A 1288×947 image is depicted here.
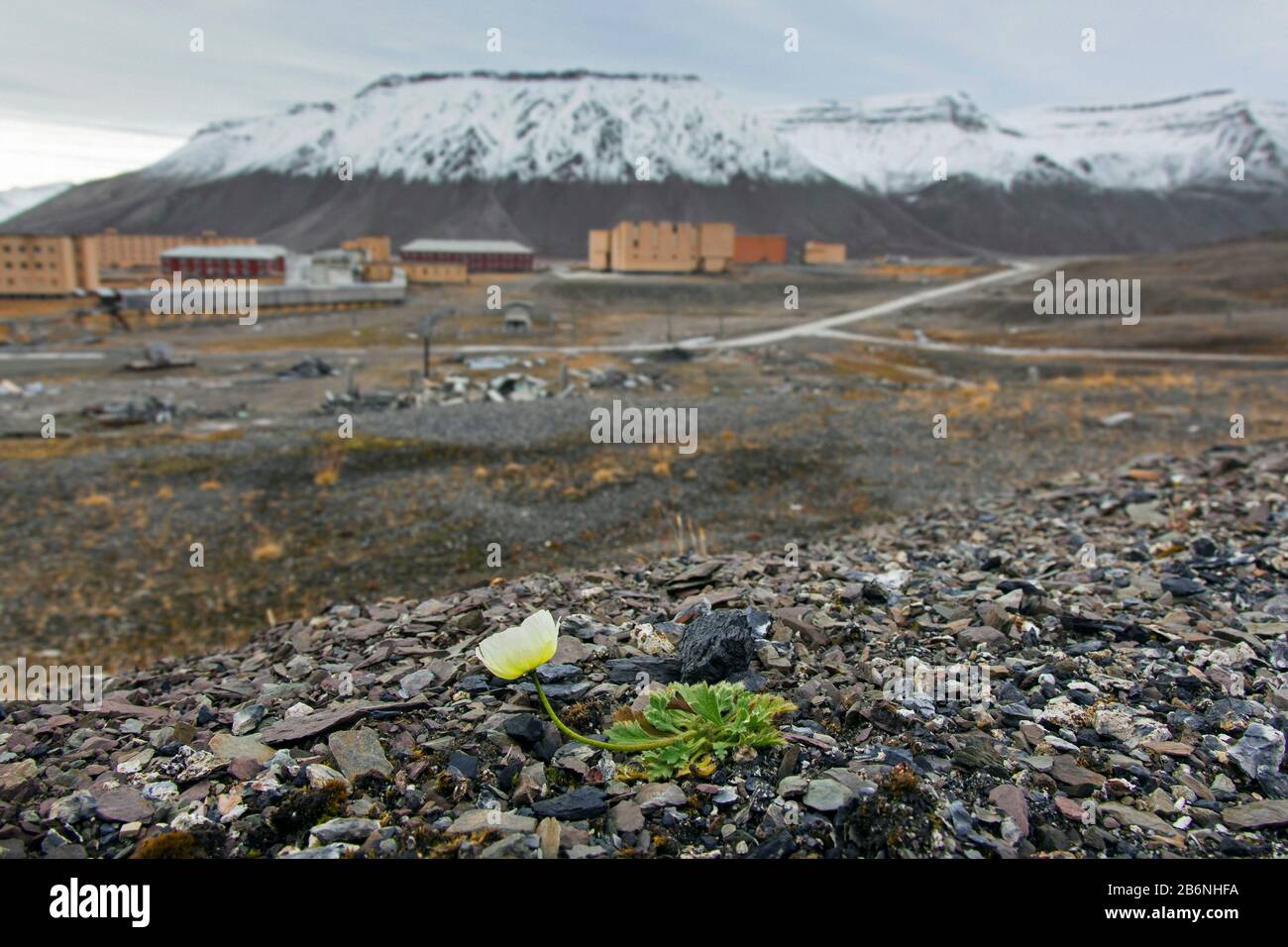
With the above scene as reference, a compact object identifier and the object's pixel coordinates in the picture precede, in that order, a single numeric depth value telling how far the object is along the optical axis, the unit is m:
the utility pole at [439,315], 61.99
